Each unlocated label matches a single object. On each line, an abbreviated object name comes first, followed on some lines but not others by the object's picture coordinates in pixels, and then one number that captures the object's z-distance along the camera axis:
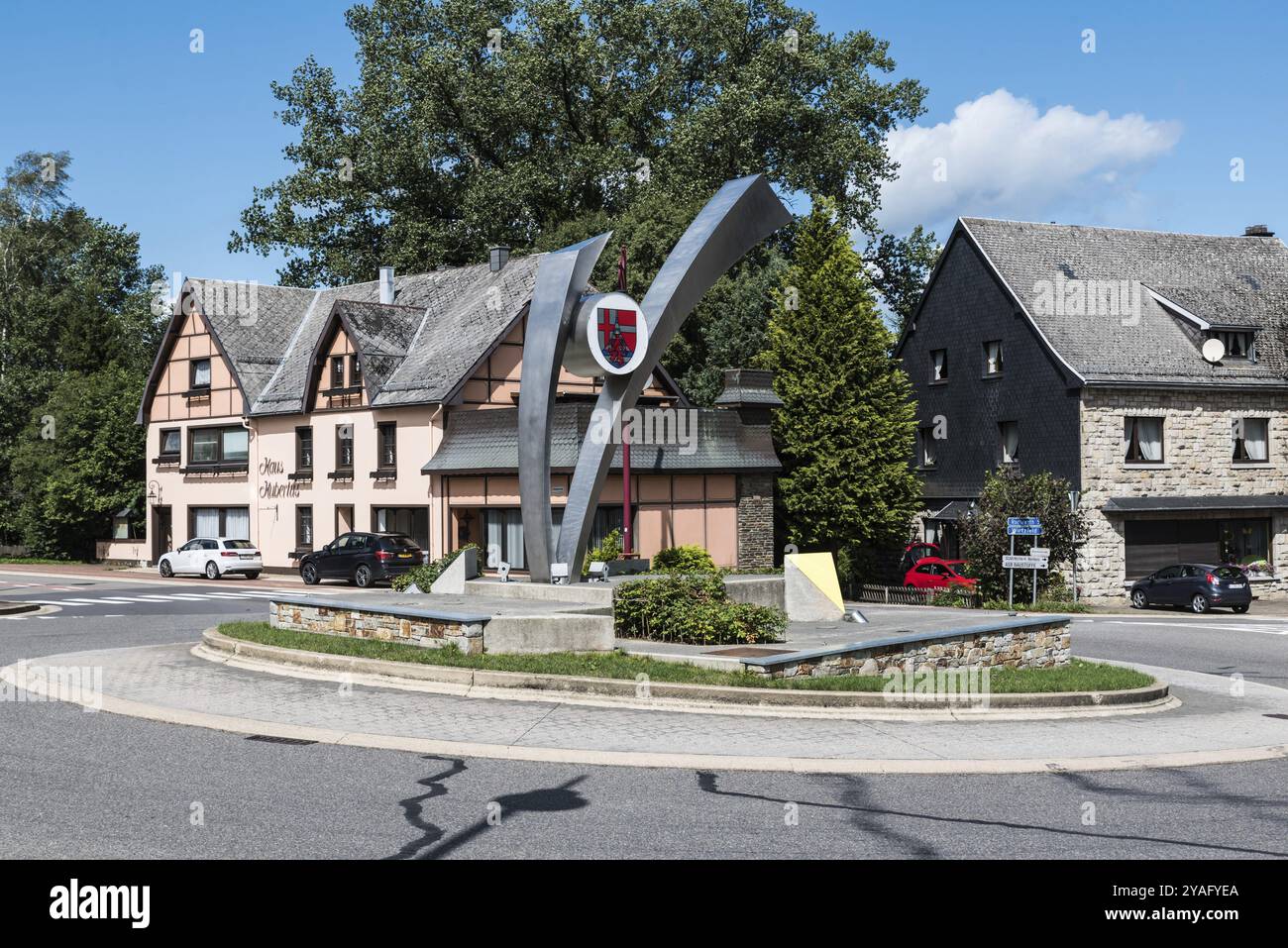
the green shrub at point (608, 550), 33.81
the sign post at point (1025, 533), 30.75
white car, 44.81
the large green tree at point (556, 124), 57.75
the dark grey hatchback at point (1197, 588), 34.62
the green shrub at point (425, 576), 24.45
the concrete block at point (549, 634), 16.20
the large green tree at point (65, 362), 55.81
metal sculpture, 21.33
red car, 39.41
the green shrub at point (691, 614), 17.44
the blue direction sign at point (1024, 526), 31.14
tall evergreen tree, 42.38
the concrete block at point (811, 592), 21.62
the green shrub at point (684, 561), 28.21
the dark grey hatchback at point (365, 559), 37.91
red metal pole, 34.12
